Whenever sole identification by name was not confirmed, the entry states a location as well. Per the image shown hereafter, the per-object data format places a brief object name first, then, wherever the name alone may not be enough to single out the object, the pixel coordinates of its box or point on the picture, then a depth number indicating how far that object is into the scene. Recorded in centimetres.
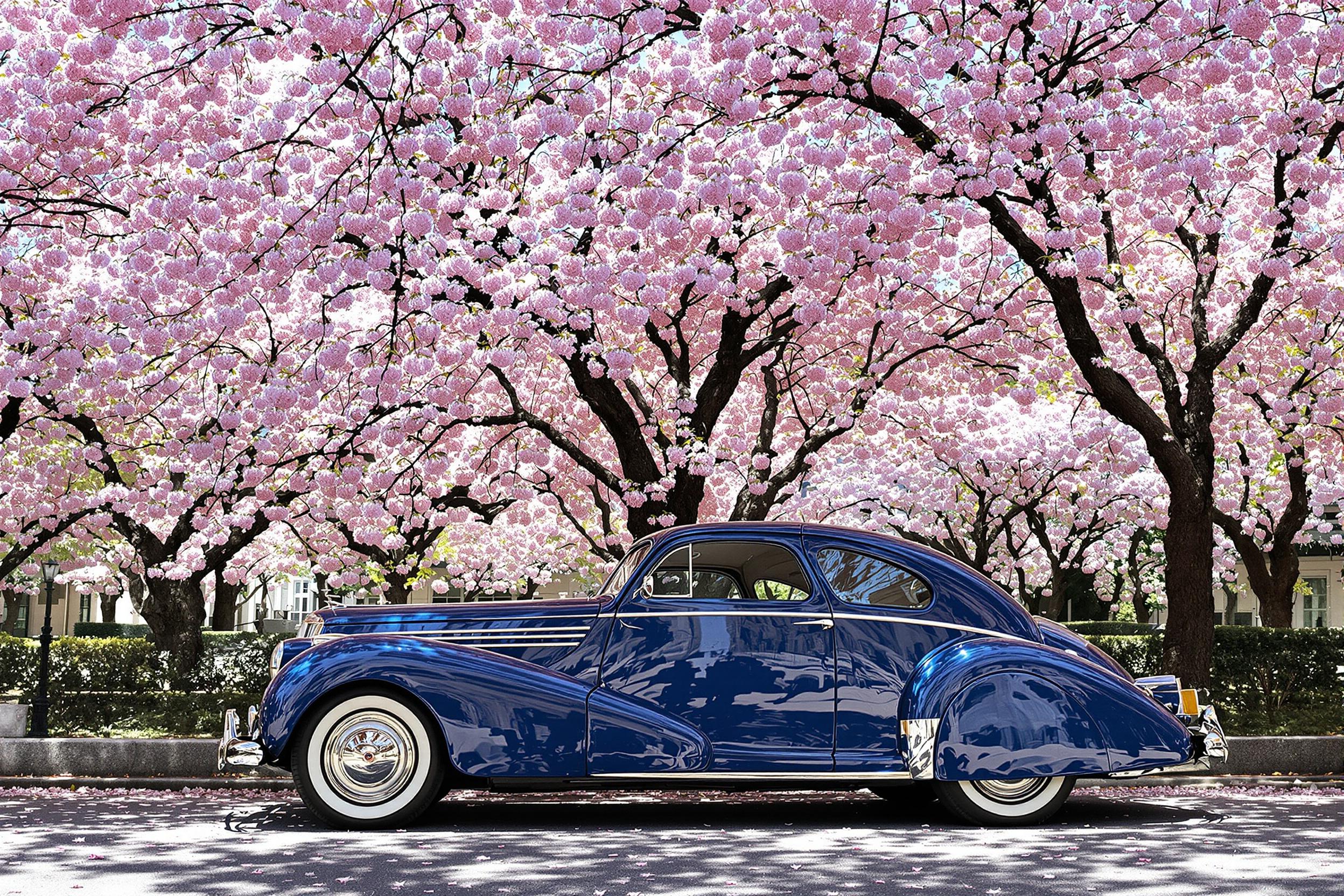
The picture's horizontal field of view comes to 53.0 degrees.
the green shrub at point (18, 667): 1579
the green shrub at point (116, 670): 1560
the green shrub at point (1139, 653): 1438
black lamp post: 1260
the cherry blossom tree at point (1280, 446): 1761
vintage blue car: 790
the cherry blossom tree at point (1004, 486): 2620
